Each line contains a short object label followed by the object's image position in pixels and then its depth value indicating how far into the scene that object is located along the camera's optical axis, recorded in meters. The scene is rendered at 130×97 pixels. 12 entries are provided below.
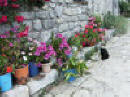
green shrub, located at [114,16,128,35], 8.06
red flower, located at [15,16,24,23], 2.40
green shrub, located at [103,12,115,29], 7.45
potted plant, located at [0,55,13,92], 1.97
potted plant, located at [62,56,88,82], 2.84
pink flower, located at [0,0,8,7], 2.10
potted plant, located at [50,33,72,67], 3.02
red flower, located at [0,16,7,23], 2.21
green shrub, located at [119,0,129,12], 15.55
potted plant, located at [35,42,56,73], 2.57
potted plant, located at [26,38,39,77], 2.53
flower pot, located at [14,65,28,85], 2.20
